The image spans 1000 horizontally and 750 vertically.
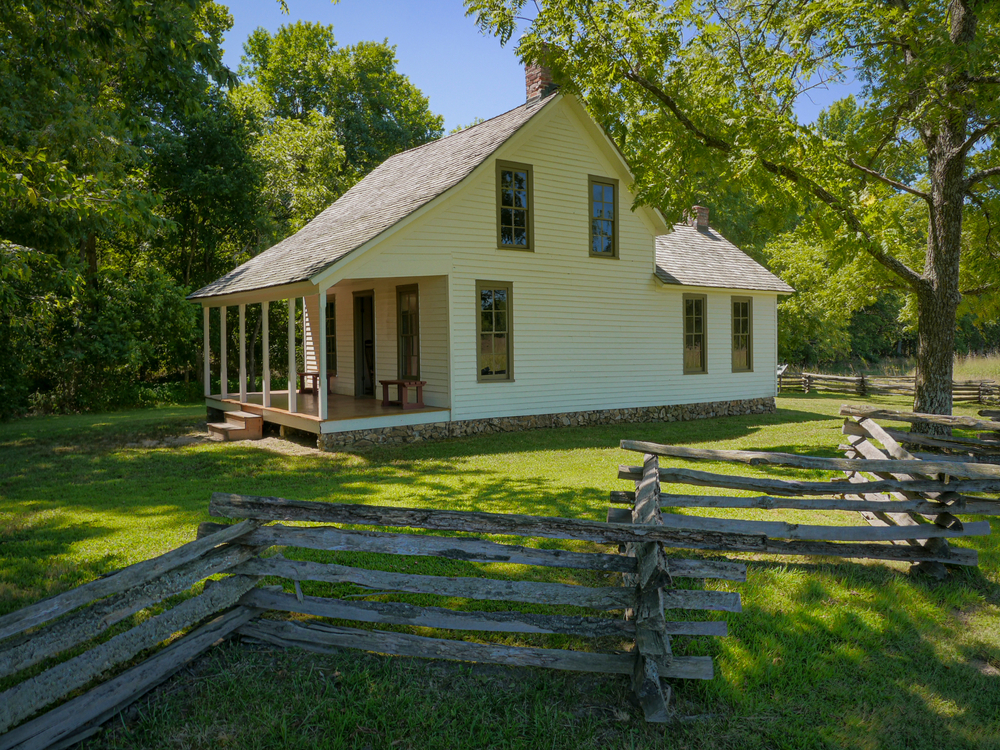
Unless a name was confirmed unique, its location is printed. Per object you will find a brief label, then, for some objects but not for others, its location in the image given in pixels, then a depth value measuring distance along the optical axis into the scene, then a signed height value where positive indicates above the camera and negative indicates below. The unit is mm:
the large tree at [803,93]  9547 +3872
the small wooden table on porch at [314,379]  15633 -433
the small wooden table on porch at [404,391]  13039 -615
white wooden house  12625 +1415
